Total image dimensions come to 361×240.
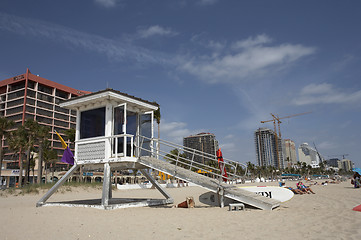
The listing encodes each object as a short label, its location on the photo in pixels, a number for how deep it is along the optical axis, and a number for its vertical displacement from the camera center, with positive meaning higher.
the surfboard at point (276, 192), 12.97 -1.02
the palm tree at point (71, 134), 46.66 +6.82
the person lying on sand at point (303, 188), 20.45 -1.34
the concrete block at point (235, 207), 9.95 -1.26
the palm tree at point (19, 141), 42.75 +5.57
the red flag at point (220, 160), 10.86 +0.45
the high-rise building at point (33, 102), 76.10 +20.84
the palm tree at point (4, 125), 42.22 +7.85
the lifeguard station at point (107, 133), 11.95 +1.88
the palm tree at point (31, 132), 43.38 +6.87
